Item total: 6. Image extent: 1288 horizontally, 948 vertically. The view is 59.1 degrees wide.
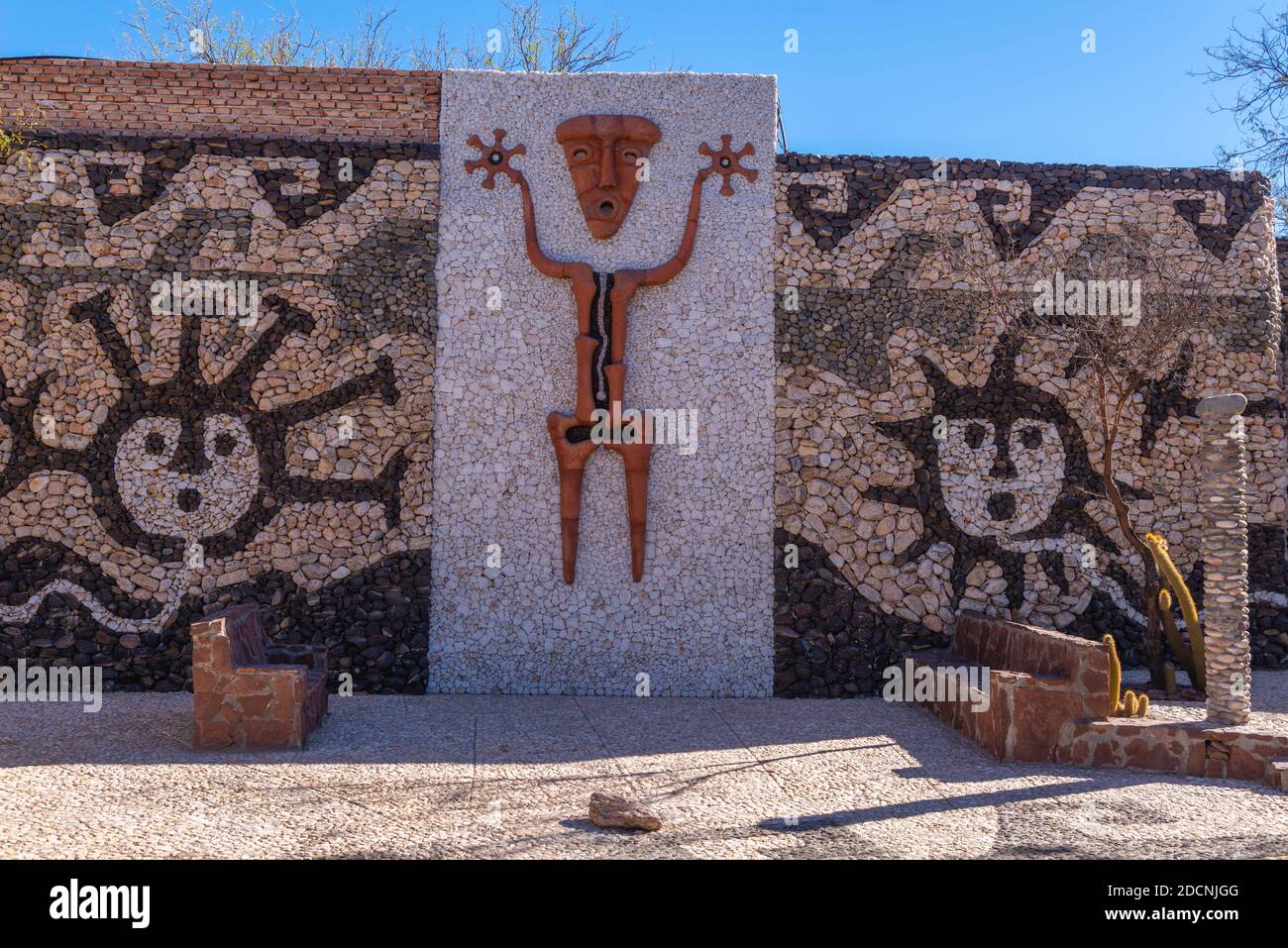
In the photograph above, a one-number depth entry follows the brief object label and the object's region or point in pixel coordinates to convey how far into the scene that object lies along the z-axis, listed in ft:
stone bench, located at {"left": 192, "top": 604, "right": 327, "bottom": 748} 21.72
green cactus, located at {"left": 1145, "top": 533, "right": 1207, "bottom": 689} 27.09
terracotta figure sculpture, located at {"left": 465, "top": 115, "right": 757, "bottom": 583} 28.96
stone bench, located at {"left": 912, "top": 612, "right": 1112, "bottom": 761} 21.77
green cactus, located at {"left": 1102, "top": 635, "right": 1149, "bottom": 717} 23.90
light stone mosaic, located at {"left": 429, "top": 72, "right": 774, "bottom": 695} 29.01
